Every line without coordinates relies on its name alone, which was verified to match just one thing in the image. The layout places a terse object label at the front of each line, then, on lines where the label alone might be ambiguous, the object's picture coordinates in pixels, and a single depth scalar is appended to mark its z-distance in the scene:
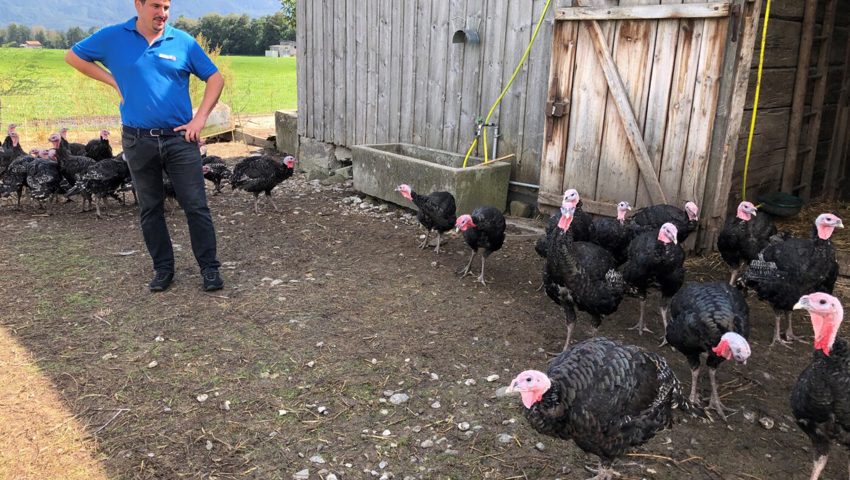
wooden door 5.54
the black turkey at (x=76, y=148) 8.61
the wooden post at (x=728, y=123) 5.29
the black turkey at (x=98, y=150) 8.65
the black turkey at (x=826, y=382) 2.81
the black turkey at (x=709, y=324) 3.53
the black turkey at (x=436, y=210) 6.24
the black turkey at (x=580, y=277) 4.16
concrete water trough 7.08
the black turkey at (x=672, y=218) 5.34
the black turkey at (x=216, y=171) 8.45
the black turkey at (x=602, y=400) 2.85
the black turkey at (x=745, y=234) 5.09
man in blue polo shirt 4.57
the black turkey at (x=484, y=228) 5.62
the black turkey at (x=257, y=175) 7.80
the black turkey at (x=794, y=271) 4.38
